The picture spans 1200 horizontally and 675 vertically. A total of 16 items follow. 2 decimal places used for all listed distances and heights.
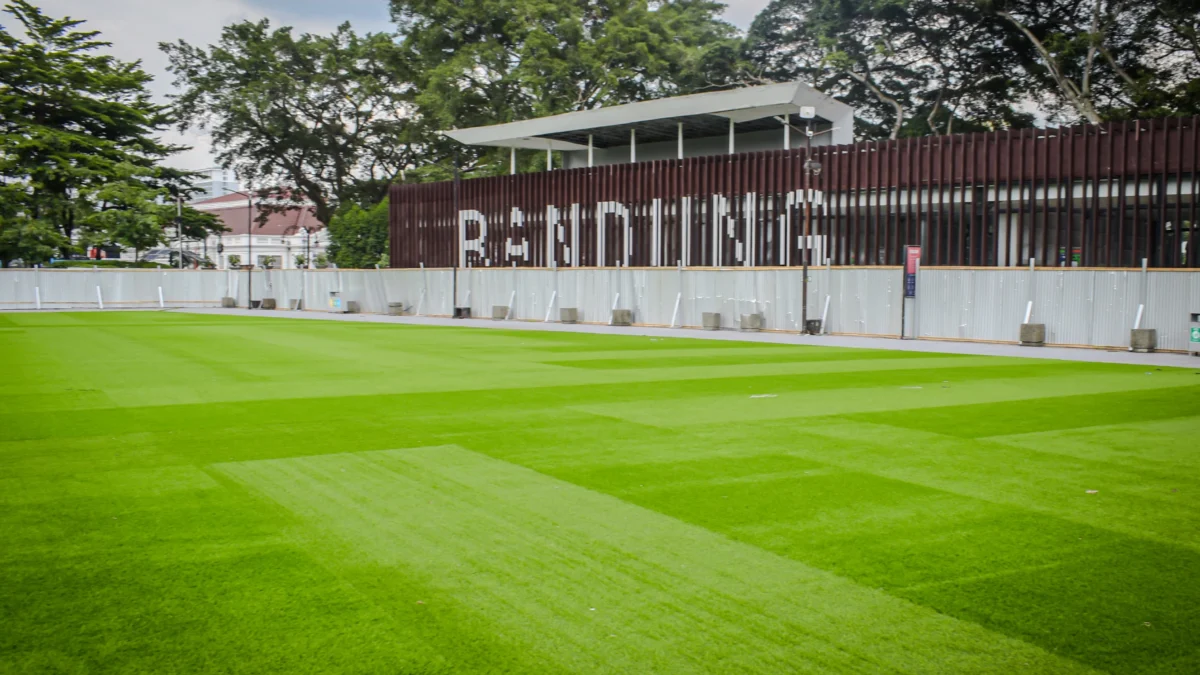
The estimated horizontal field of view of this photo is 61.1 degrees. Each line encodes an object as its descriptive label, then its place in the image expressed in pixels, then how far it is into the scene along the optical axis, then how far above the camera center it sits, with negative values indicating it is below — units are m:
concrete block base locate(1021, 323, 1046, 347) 28.50 -1.65
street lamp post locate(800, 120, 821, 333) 33.83 +2.65
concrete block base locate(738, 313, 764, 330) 35.53 -1.62
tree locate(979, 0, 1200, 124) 52.24 +12.36
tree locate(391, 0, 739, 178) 63.88 +14.15
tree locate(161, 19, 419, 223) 71.56 +12.54
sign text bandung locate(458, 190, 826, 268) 40.06 +1.91
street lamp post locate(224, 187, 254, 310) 58.91 -0.84
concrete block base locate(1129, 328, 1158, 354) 26.41 -1.66
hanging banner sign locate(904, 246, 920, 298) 31.16 +0.23
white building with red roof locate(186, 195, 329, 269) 125.75 +4.44
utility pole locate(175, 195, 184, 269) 70.69 +4.01
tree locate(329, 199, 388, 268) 75.50 +2.97
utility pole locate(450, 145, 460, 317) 47.56 -0.94
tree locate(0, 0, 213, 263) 65.12 +8.09
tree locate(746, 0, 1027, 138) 61.97 +13.79
